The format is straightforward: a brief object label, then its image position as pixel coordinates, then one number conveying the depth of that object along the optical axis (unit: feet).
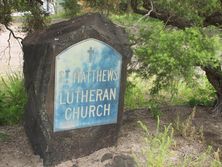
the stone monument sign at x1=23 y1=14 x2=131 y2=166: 11.37
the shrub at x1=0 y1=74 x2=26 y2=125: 16.05
